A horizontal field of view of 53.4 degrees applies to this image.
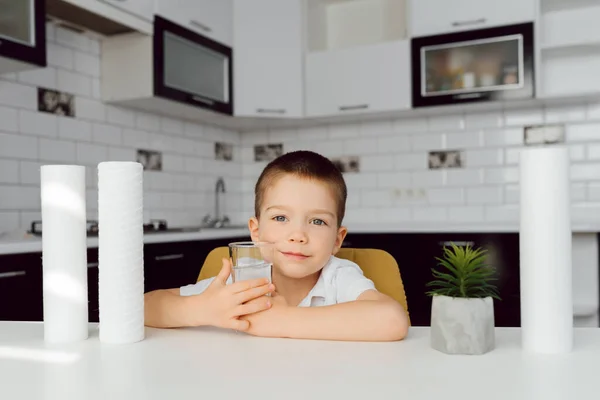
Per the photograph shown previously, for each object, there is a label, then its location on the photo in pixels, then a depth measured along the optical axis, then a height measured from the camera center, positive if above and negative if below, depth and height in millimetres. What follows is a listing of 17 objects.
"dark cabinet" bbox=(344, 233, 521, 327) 2984 -342
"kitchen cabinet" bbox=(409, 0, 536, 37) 3260 +1001
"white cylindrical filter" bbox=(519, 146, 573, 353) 763 -78
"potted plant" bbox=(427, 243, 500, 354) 761 -149
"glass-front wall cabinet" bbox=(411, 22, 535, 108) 3248 +716
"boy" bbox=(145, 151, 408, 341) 855 -163
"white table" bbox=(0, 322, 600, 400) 607 -203
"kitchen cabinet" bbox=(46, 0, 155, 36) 2578 +837
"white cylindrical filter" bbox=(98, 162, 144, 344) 830 -74
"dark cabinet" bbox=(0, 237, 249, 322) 1981 -296
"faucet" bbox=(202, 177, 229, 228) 3800 -142
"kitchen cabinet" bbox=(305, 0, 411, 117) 3533 +828
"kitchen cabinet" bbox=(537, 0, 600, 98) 3389 +804
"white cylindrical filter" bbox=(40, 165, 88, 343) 850 -79
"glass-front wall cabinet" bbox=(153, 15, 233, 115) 3025 +707
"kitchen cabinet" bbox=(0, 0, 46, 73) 2188 +627
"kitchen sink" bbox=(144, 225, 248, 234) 2818 -163
